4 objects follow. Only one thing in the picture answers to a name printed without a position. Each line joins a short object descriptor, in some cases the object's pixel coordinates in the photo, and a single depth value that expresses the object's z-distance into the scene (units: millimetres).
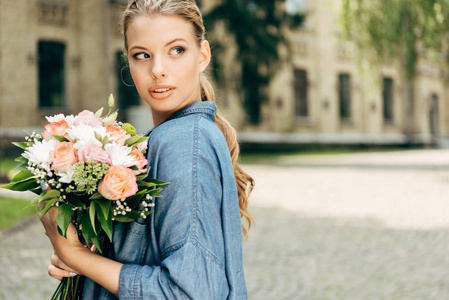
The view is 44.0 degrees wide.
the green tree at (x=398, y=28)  14492
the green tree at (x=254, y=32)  20328
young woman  1359
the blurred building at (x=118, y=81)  19656
